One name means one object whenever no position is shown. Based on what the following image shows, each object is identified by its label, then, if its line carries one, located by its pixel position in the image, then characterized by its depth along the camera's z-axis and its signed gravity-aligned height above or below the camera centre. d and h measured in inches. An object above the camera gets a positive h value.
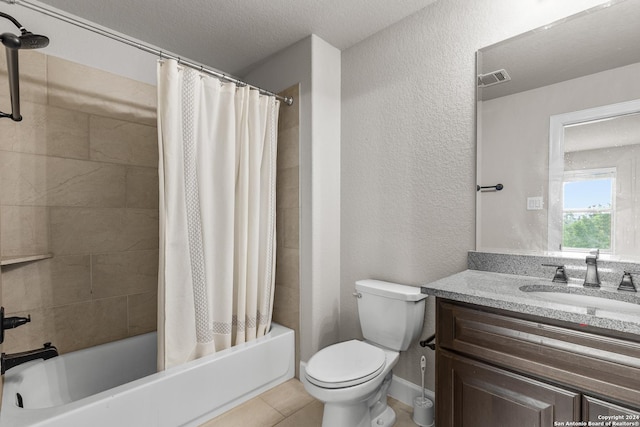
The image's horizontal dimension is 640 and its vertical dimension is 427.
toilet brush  65.6 -44.3
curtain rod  51.5 +32.8
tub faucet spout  51.9 -26.4
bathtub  52.3 -37.0
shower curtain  64.4 -1.1
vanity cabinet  35.2 -21.4
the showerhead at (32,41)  48.1 +26.7
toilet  56.3 -31.5
